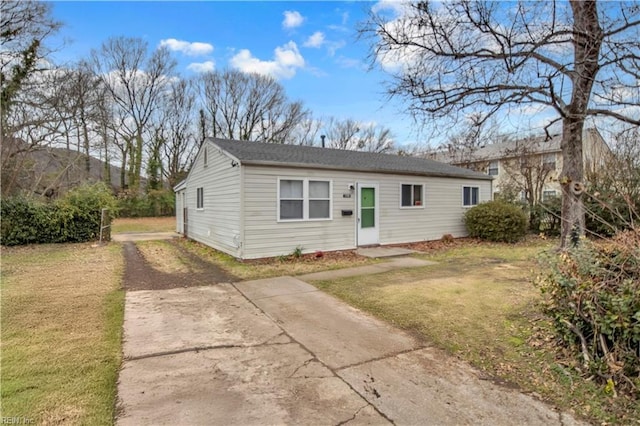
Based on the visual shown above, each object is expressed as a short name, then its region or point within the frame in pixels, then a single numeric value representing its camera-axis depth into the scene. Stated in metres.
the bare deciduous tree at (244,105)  31.33
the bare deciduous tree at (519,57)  5.90
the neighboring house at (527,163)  15.11
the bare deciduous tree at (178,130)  30.14
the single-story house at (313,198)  9.09
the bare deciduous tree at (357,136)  36.16
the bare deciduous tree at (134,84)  28.47
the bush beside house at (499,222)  12.36
